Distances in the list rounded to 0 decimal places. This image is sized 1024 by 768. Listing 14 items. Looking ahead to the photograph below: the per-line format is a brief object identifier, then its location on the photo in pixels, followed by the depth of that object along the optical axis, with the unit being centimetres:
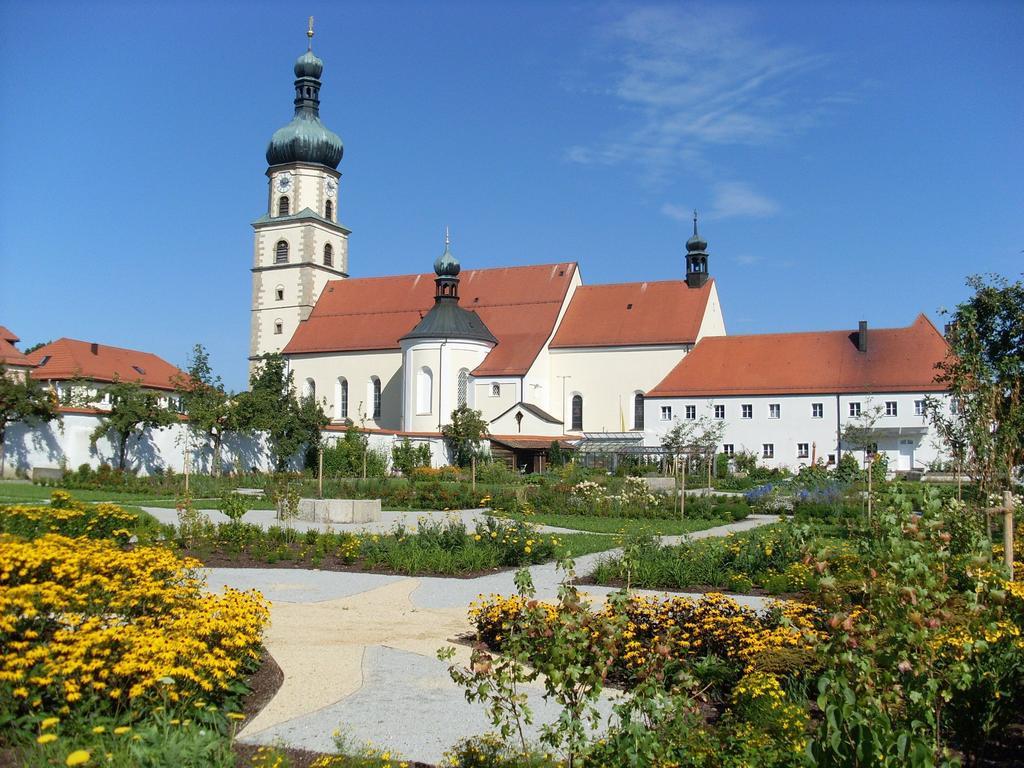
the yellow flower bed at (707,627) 727
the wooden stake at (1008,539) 938
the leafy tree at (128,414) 3416
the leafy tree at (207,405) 3784
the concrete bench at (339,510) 2022
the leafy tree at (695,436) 4519
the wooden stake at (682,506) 2262
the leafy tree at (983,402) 1296
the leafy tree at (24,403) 3231
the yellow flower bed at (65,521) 1334
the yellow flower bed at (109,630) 562
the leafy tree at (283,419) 4009
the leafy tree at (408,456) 4444
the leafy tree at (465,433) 4594
